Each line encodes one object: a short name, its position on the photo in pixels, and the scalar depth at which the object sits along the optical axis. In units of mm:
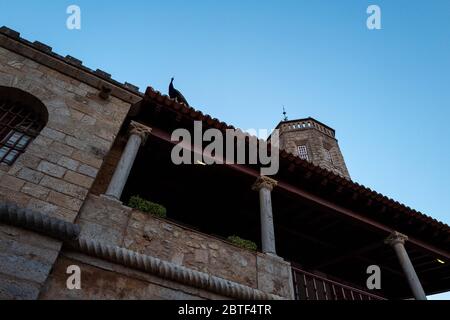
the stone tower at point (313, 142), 18781
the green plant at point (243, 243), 5516
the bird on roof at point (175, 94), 8962
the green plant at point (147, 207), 5227
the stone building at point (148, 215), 3918
